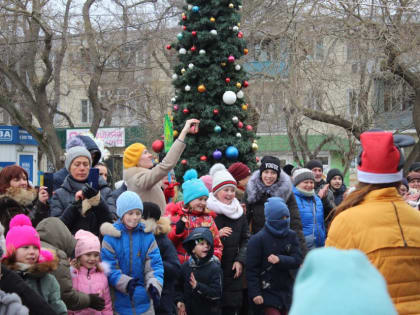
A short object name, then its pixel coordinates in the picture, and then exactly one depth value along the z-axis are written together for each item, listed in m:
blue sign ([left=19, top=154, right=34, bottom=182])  25.14
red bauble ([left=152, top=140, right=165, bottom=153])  11.20
